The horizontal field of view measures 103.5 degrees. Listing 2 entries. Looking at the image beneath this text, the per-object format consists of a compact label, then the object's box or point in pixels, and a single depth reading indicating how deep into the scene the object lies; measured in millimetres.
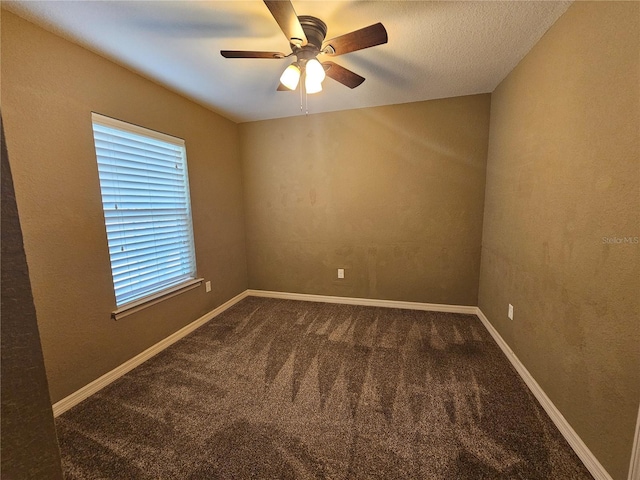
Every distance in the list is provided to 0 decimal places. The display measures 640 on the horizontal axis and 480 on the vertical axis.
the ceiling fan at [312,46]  1244
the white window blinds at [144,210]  1931
